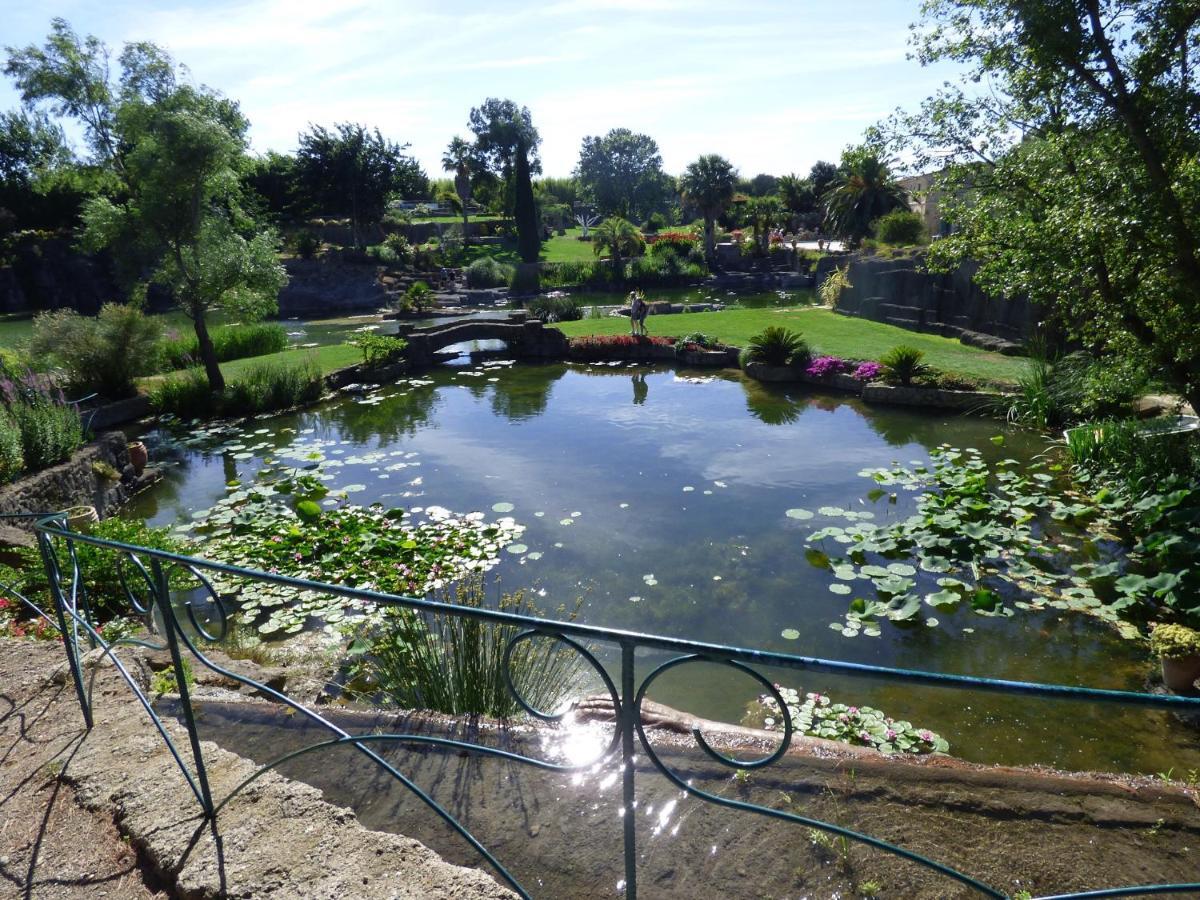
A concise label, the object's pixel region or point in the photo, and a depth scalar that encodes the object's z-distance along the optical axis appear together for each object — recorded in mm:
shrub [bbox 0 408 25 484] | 7801
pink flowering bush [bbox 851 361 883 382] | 13312
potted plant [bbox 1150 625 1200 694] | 4465
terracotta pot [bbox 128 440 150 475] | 9969
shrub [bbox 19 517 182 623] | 5438
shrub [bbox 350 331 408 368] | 16438
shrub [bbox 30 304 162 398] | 12523
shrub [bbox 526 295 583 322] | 23828
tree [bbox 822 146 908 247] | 29803
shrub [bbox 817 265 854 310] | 21812
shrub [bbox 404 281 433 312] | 29172
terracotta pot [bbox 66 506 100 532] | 6629
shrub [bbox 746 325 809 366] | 14711
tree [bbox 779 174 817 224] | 51562
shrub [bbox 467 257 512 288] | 35844
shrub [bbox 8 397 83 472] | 8338
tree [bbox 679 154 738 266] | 40219
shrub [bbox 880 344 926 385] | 12719
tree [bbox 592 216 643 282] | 35438
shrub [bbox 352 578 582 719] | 4016
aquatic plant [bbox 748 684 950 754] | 4211
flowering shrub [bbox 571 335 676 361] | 17859
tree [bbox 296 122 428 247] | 40875
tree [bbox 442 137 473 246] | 55125
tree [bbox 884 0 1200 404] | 6371
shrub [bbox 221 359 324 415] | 13461
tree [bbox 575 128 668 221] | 68500
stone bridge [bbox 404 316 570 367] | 18656
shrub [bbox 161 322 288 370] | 17859
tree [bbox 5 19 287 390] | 12672
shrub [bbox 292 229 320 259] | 36019
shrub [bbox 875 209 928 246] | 25047
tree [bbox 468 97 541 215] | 59156
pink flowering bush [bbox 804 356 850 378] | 14203
